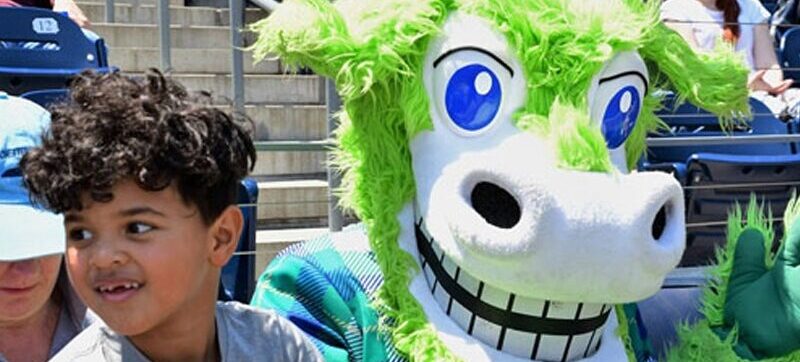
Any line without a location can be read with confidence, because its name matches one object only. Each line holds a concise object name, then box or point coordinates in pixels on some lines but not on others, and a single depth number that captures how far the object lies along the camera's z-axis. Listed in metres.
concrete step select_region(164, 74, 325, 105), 4.18
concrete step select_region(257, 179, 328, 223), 3.43
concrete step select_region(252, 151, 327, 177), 3.79
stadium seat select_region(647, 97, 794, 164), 3.22
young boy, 1.05
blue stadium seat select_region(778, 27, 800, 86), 4.26
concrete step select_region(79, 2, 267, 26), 5.21
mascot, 1.33
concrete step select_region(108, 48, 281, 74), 4.36
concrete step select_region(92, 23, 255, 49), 4.61
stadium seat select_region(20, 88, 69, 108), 2.53
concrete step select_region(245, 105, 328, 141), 3.97
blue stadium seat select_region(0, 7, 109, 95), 2.88
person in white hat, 1.25
